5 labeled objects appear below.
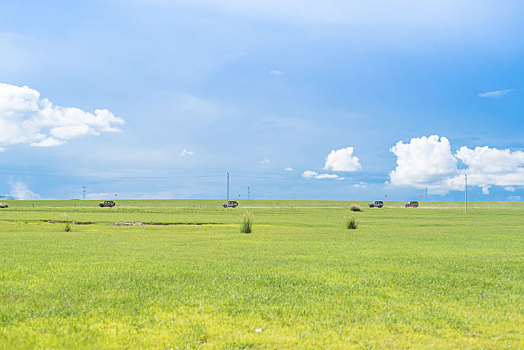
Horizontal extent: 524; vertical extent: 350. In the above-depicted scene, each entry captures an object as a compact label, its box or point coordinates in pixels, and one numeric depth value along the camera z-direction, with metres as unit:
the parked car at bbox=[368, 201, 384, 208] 117.68
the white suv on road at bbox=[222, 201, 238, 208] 105.78
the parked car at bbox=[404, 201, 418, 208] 125.93
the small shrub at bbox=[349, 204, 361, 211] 92.62
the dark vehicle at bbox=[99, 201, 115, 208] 109.19
